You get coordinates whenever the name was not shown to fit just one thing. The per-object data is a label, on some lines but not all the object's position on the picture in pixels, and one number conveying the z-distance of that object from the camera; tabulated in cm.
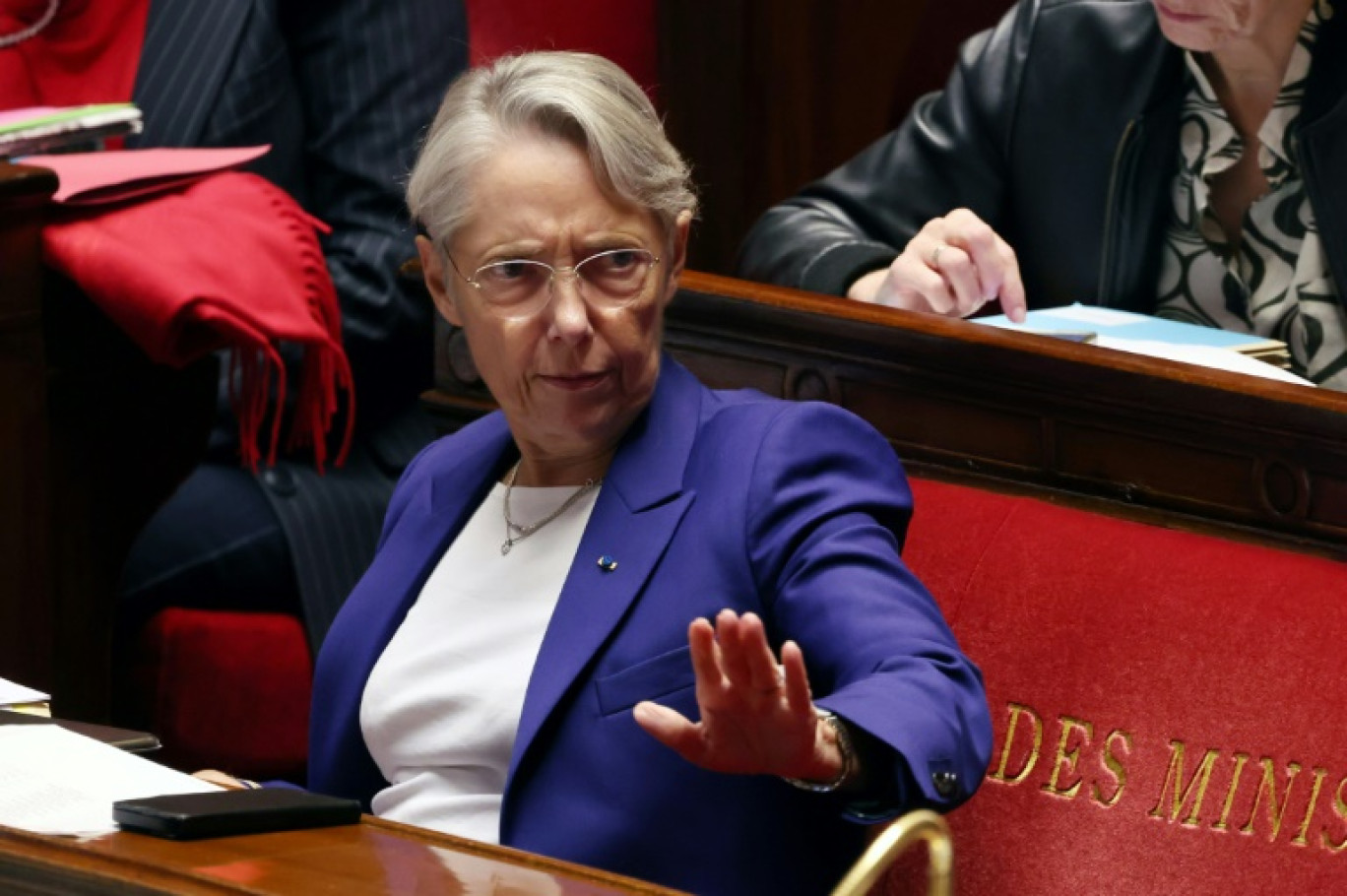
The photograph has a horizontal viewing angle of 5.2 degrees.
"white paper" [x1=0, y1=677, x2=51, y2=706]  896
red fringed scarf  964
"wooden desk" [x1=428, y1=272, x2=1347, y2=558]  914
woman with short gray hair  892
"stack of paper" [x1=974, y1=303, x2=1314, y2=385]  930
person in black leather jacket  950
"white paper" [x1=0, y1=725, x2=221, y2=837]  868
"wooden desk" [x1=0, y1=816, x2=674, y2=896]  856
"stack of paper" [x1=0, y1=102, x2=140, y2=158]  974
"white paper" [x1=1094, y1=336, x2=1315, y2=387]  929
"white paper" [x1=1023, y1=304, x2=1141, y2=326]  947
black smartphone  865
